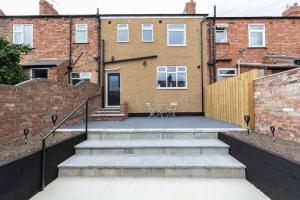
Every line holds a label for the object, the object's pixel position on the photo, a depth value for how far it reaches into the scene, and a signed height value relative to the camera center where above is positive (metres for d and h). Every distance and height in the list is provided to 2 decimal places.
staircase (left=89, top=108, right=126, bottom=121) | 6.30 -0.57
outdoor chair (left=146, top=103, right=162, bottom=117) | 7.99 -0.41
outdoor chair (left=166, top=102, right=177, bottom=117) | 8.02 -0.32
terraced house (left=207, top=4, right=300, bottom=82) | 8.31 +3.75
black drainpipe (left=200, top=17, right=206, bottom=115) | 8.21 +2.61
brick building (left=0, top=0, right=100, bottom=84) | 8.34 +3.93
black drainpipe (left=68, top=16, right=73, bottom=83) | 8.14 +3.02
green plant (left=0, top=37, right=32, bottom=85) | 4.49 +1.38
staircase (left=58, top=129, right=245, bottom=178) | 2.69 -1.16
